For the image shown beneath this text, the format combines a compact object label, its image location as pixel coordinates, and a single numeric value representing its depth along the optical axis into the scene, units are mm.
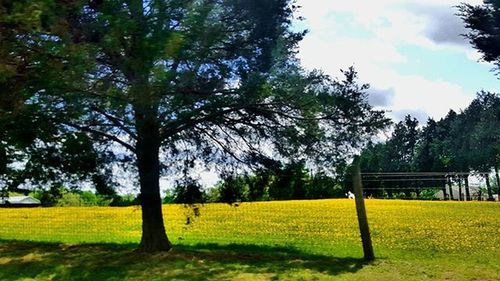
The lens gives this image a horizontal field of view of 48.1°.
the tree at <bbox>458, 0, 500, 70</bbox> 10328
